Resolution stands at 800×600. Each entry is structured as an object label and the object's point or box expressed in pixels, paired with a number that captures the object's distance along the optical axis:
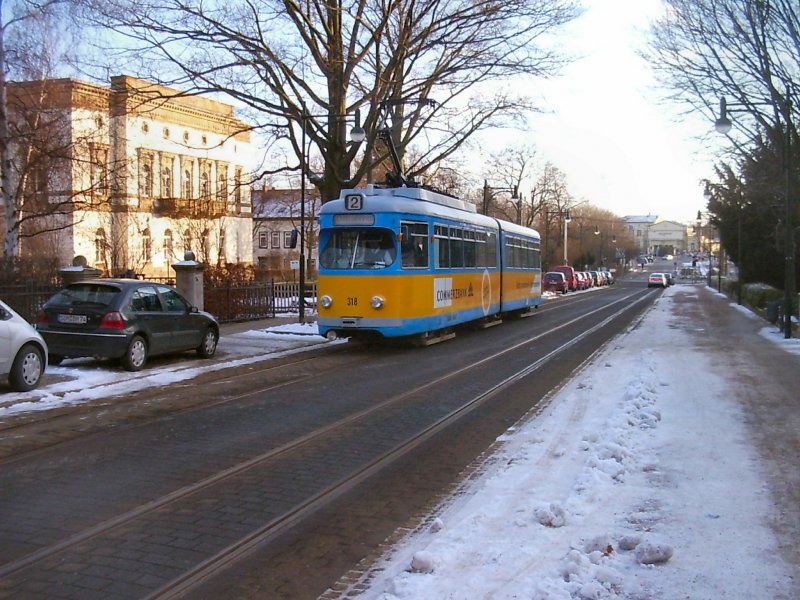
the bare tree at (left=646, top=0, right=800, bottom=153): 21.52
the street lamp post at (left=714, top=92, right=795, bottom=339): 19.33
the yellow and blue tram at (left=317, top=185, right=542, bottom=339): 16.20
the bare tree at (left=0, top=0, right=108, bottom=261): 20.20
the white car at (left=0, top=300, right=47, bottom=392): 10.34
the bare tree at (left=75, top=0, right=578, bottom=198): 21.30
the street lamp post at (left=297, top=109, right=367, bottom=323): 21.42
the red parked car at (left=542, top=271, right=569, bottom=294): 59.81
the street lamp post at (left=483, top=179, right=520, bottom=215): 42.56
